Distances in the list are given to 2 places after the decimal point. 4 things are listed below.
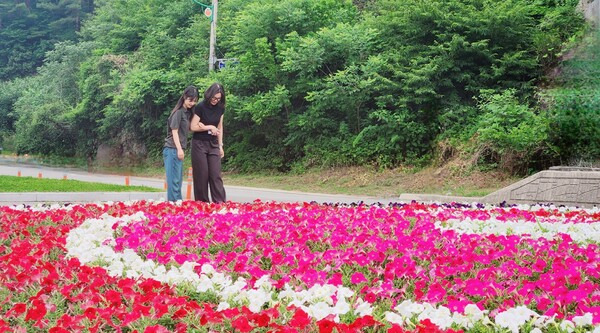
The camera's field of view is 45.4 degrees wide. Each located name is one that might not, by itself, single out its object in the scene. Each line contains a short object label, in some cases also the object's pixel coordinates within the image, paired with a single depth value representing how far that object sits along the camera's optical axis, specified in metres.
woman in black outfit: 9.84
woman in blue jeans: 9.88
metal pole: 27.52
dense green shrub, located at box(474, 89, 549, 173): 17.55
